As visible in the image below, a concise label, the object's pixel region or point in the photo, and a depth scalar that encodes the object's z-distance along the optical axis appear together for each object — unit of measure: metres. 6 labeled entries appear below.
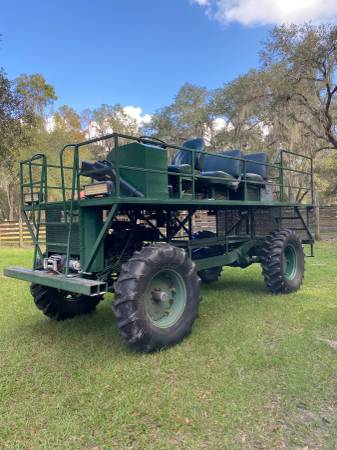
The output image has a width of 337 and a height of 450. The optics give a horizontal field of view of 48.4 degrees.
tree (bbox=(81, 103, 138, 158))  34.25
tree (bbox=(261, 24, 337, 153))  13.36
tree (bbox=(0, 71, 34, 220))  10.36
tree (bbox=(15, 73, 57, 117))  22.40
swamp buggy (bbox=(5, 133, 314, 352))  3.86
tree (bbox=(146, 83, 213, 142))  26.06
